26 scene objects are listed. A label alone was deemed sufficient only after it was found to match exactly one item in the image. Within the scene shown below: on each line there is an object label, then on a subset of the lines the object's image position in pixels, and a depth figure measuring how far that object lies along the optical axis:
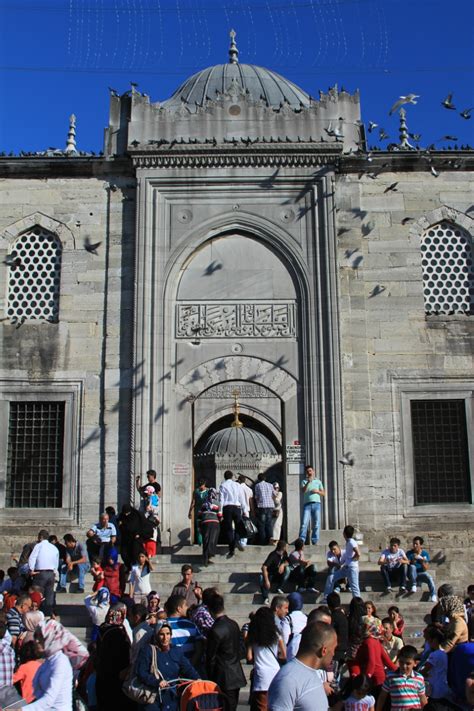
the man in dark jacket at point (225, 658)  8.34
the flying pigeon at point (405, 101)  19.25
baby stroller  7.51
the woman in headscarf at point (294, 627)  9.52
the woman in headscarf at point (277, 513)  17.50
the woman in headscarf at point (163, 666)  7.60
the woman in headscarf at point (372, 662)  8.75
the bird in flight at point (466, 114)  19.30
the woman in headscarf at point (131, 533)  14.95
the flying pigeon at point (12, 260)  20.39
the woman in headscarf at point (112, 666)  8.13
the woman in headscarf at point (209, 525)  15.85
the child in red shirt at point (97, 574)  14.14
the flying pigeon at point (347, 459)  18.55
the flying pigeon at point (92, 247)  20.17
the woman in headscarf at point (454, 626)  7.94
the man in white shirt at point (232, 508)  16.50
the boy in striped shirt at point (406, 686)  7.68
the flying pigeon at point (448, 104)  19.44
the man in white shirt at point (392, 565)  15.36
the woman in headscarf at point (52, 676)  7.13
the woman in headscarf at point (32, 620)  9.23
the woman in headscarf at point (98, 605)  11.82
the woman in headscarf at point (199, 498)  16.66
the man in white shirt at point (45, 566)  14.08
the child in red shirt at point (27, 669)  7.81
